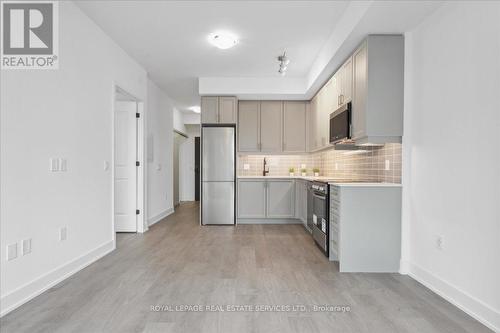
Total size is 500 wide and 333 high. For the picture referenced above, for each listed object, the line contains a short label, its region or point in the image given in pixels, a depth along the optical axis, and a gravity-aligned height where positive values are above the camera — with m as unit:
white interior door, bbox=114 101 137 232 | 5.02 +0.05
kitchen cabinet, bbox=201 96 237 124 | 5.81 +0.98
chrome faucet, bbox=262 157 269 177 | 6.41 -0.14
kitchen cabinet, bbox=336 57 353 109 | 3.74 +0.99
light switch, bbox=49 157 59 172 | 2.77 -0.02
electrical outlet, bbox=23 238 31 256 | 2.46 -0.66
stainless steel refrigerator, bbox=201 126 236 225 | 5.82 -0.21
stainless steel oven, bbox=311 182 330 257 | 3.65 -0.65
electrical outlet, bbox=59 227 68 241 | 2.92 -0.67
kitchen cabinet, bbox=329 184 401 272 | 3.18 -0.65
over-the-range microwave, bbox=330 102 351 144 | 3.71 +0.49
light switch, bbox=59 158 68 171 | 2.91 -0.02
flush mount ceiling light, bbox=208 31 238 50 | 3.85 +1.53
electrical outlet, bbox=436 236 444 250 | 2.66 -0.67
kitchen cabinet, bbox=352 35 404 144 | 3.21 +0.78
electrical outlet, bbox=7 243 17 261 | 2.30 -0.66
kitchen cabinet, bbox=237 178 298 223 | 5.90 -0.66
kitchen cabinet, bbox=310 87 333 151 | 4.80 +0.77
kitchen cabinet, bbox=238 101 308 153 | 6.16 +0.72
